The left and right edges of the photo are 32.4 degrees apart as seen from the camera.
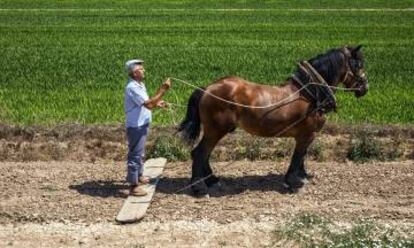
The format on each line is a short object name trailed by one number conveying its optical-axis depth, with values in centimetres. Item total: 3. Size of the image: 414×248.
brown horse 981
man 936
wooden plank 875
